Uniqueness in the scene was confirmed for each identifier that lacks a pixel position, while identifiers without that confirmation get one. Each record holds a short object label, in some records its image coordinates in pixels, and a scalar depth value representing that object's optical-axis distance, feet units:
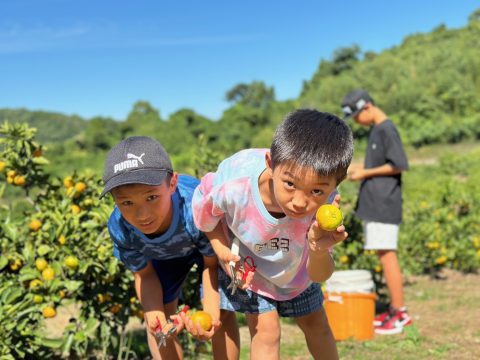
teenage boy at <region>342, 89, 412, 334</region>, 11.42
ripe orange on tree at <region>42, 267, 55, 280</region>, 8.41
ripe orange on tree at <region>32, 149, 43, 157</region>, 10.33
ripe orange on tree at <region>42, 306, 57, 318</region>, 8.21
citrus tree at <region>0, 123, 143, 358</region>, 8.20
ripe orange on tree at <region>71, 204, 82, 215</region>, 9.46
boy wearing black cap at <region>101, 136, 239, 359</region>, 5.66
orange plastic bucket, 10.61
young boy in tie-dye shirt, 5.01
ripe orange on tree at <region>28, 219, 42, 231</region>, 9.22
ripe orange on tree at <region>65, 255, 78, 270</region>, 8.34
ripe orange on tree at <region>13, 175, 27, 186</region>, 10.03
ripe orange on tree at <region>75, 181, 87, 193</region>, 9.82
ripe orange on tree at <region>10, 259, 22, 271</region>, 8.94
